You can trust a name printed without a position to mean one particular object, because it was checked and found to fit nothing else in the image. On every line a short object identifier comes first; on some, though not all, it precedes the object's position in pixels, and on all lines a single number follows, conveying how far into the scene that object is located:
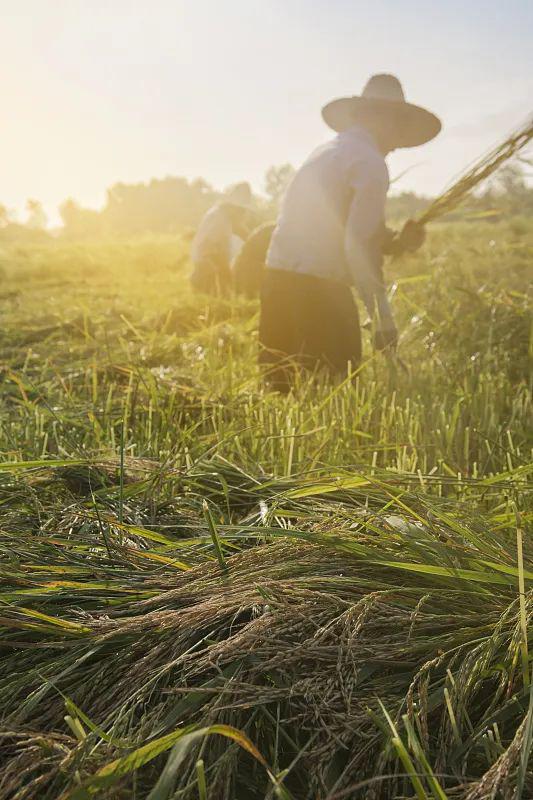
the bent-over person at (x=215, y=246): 6.93
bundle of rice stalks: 2.82
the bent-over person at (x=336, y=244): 3.20
